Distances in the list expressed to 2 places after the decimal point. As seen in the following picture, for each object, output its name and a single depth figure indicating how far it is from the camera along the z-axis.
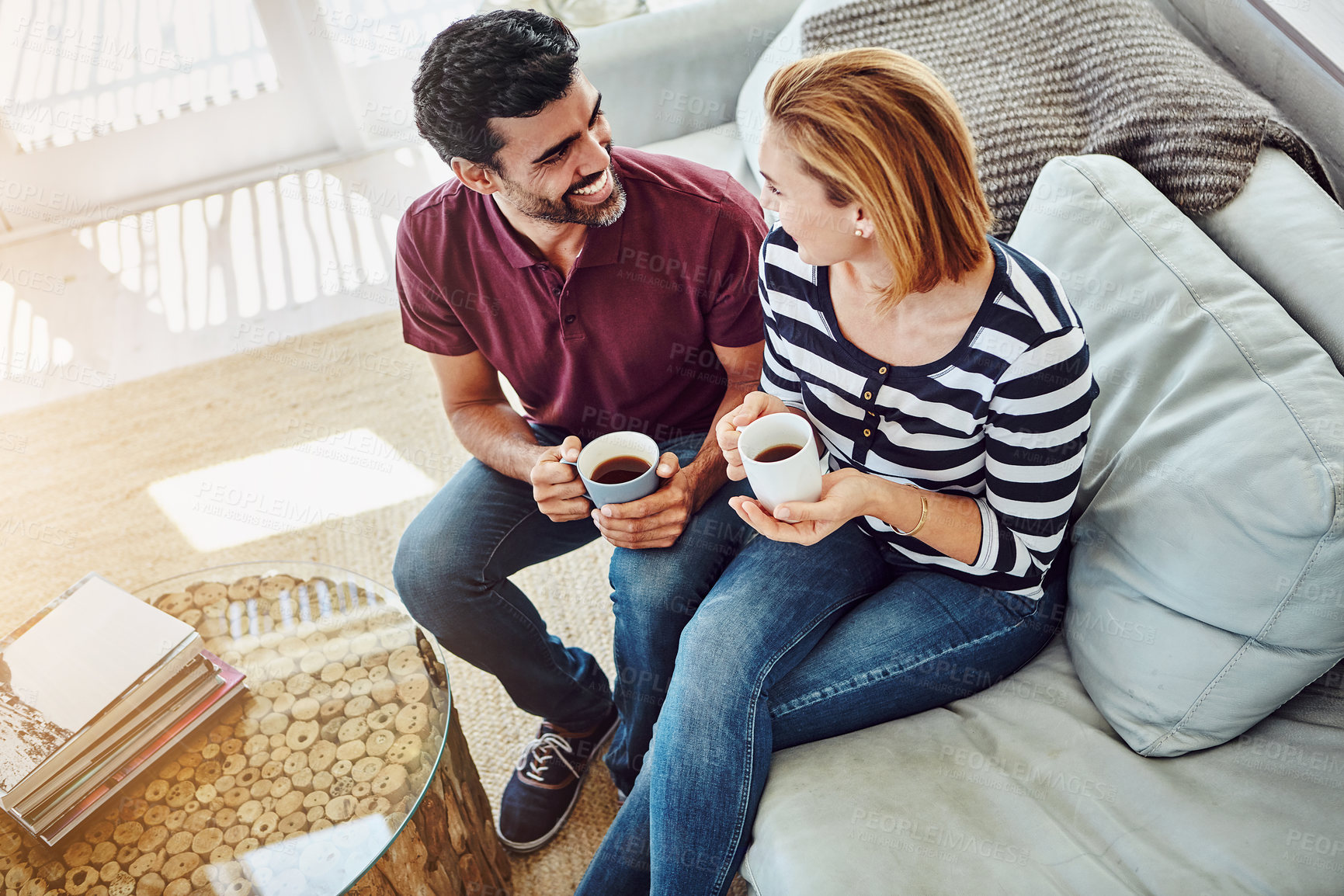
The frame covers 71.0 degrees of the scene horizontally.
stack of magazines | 1.11
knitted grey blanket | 1.30
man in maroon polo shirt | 1.27
